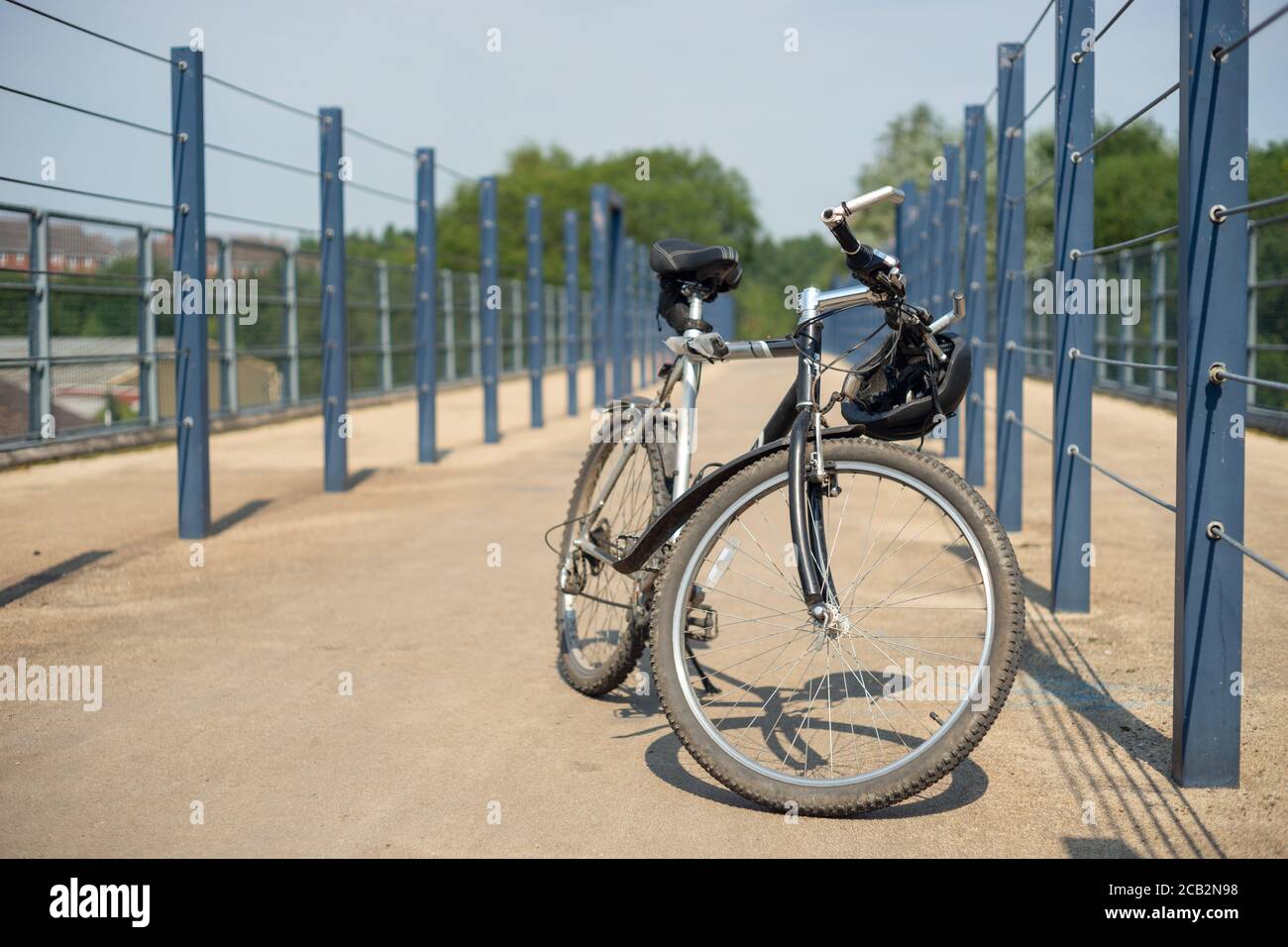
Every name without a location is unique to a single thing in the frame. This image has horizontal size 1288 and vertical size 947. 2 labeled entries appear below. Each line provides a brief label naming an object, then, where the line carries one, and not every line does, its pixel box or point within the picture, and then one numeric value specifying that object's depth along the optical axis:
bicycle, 3.27
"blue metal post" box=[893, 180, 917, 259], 15.34
